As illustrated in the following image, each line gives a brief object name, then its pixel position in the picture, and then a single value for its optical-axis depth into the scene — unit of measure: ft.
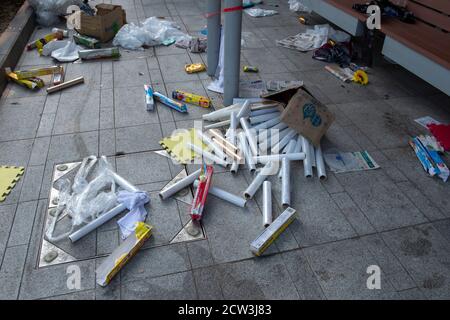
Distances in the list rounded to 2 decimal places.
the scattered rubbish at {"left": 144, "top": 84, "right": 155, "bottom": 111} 14.62
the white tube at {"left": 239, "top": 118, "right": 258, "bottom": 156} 12.44
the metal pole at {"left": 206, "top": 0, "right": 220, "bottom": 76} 15.34
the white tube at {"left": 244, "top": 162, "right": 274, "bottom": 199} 10.81
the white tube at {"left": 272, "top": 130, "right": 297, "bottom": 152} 12.53
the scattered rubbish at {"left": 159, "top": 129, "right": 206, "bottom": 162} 12.27
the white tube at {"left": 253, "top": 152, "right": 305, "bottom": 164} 12.02
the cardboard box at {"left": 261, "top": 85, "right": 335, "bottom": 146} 12.40
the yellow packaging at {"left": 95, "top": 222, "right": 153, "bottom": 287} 8.51
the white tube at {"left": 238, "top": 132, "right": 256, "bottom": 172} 11.82
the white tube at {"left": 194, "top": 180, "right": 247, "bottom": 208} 10.52
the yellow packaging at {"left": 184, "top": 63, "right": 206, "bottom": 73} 17.48
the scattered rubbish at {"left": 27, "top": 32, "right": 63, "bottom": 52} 19.25
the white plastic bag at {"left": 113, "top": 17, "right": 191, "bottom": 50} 19.73
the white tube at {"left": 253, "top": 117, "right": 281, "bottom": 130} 13.37
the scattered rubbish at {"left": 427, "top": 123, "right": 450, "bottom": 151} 13.14
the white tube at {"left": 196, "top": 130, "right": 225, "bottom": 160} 12.26
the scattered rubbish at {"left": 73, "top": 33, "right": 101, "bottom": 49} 19.33
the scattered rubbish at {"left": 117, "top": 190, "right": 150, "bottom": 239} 9.75
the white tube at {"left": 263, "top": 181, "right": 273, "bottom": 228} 10.00
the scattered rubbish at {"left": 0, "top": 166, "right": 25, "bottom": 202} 10.84
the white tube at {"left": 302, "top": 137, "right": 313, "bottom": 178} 11.65
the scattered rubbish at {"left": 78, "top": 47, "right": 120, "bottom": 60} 18.34
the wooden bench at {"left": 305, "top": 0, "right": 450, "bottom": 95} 13.76
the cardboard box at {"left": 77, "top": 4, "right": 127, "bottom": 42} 19.62
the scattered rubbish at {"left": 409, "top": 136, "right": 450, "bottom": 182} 11.77
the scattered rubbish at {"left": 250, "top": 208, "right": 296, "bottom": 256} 9.21
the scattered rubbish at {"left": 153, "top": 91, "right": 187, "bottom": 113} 14.49
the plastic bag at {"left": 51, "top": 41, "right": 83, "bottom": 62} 18.47
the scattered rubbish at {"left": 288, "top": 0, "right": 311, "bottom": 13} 25.43
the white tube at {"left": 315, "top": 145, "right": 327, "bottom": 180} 11.60
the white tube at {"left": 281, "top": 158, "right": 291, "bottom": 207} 10.64
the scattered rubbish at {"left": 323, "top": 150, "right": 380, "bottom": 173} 12.09
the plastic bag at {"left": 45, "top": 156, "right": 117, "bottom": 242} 9.93
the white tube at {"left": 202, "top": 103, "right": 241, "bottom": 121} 13.98
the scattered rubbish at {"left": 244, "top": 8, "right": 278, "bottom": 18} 24.54
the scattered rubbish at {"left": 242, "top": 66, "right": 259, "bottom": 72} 17.63
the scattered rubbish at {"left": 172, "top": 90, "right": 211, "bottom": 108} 14.84
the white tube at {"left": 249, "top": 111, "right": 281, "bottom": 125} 13.69
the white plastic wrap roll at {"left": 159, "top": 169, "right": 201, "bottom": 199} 10.64
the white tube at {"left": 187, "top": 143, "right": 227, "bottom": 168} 11.98
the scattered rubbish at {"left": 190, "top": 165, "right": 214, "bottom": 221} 9.96
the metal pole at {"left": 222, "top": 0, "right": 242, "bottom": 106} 12.83
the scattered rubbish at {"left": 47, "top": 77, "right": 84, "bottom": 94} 15.74
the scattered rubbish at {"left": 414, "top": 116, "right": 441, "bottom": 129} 14.42
